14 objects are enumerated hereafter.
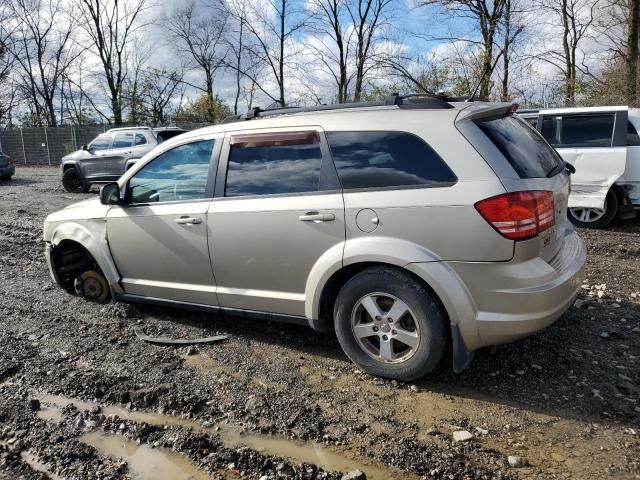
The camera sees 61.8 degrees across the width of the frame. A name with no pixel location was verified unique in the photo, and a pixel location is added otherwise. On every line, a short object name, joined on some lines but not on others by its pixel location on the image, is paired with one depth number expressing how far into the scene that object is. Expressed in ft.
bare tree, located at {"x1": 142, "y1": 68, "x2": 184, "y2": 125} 130.82
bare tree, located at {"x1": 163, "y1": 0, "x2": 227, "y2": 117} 123.65
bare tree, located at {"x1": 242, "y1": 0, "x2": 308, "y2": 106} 90.53
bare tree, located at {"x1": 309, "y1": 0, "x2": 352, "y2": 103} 90.99
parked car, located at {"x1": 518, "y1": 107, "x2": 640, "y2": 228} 25.67
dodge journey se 10.30
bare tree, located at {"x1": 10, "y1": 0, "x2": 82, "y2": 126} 126.82
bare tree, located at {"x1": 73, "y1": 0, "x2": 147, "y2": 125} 117.80
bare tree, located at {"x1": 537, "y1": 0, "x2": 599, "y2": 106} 77.69
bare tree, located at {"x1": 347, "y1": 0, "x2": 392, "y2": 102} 90.32
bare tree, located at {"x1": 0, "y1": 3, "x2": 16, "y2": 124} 124.36
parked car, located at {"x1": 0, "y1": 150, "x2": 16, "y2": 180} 63.26
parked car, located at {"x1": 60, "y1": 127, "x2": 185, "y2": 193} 48.26
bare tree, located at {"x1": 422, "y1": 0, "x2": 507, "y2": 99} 62.21
